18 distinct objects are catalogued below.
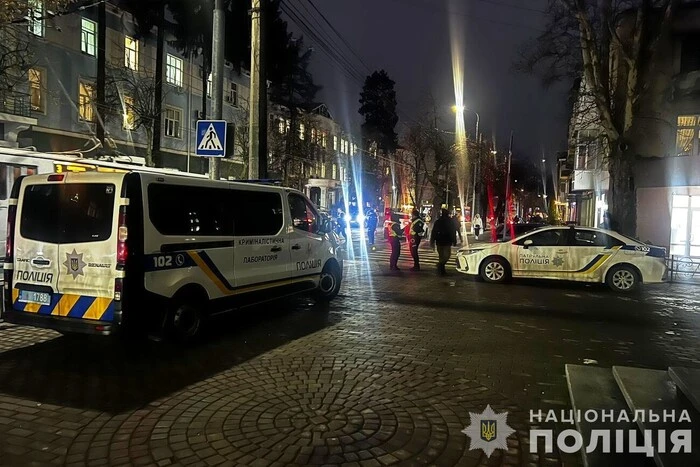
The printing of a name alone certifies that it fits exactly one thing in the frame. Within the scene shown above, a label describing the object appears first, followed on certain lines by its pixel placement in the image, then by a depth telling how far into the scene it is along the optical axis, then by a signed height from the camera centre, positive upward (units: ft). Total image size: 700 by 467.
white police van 19.26 -0.87
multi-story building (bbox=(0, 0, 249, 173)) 75.31 +22.55
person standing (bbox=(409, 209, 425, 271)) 52.90 -0.05
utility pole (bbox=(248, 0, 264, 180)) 41.93 +10.43
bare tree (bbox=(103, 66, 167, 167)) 84.64 +21.15
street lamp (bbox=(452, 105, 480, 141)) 108.27 +25.86
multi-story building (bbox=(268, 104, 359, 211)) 117.29 +22.16
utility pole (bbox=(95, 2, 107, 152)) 81.56 +24.80
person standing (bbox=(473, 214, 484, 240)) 99.78 +1.52
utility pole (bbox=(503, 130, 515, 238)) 69.09 +4.84
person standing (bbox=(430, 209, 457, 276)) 49.47 -0.31
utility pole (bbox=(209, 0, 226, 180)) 36.27 +11.29
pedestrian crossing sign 34.22 +6.02
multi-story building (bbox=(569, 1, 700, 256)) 69.26 +12.06
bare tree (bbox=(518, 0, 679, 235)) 60.70 +20.16
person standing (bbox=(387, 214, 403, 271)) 51.60 -0.66
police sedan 41.19 -2.01
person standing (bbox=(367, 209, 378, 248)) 80.51 +1.09
